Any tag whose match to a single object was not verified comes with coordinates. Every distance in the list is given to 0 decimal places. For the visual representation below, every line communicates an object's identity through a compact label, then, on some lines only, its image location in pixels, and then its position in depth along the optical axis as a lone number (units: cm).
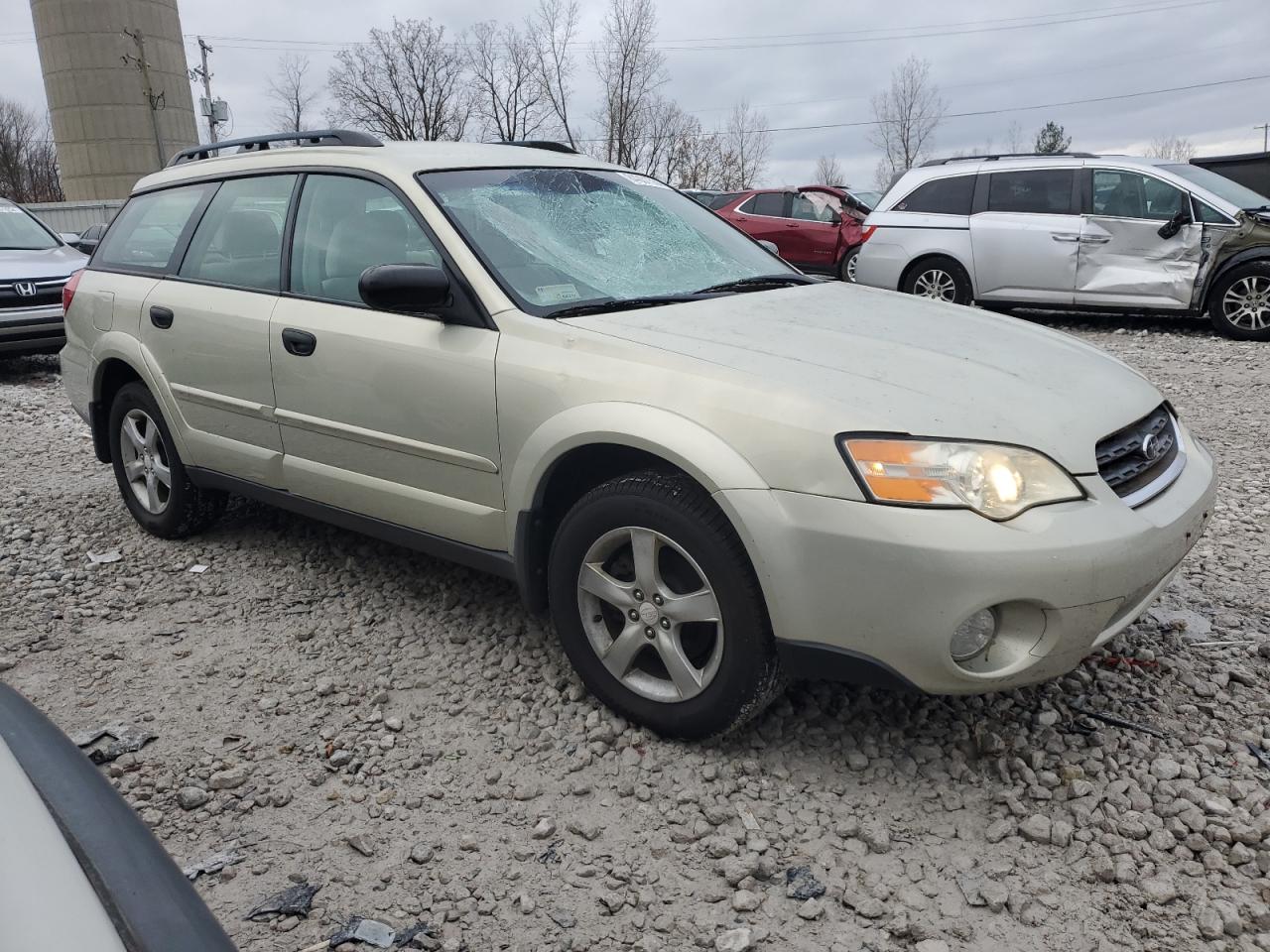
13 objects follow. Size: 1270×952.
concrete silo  4634
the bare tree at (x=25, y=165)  4581
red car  1365
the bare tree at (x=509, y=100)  4197
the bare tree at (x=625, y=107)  3750
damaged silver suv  922
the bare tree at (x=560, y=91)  4091
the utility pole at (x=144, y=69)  3506
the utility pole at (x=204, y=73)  4894
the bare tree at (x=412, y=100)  4475
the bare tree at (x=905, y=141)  5172
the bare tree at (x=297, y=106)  4972
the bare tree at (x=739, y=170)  4591
